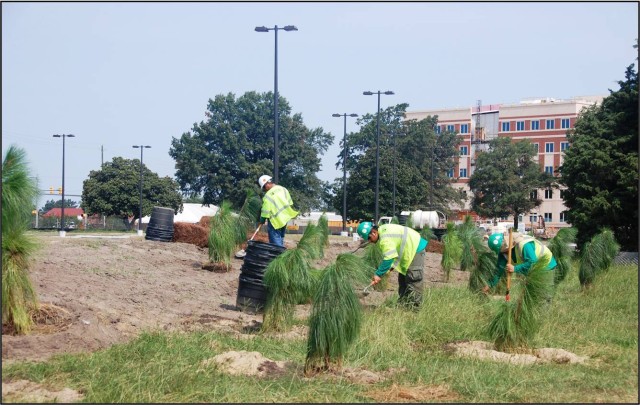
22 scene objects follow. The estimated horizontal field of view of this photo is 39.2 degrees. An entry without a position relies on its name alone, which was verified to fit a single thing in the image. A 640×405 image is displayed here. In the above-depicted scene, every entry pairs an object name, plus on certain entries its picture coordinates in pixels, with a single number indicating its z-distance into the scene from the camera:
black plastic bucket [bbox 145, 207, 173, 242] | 20.69
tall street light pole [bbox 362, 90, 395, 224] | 49.21
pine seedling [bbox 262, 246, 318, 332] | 10.43
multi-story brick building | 93.56
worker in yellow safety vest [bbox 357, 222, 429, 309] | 12.34
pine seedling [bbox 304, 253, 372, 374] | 7.81
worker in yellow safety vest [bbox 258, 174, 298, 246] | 14.62
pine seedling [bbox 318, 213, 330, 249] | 21.36
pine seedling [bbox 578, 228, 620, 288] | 17.44
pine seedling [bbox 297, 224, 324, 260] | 11.19
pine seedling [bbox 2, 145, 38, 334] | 8.47
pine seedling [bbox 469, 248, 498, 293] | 15.06
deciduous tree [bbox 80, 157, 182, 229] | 73.38
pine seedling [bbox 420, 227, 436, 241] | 22.92
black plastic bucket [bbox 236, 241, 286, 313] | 12.12
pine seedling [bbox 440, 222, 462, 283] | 20.80
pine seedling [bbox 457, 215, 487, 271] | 17.59
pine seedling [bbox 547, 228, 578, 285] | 18.22
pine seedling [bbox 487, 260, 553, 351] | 9.67
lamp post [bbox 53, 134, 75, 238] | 60.16
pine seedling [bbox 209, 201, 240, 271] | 16.27
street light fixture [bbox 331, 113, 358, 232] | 54.44
